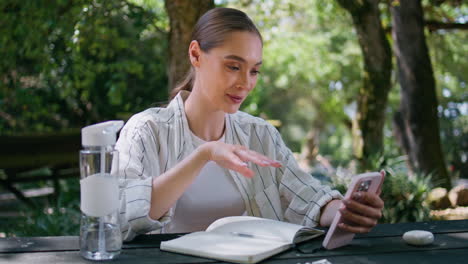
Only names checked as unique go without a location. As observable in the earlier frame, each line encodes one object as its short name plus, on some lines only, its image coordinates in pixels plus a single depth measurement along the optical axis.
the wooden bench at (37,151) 6.06
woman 1.84
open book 1.50
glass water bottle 1.53
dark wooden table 1.53
